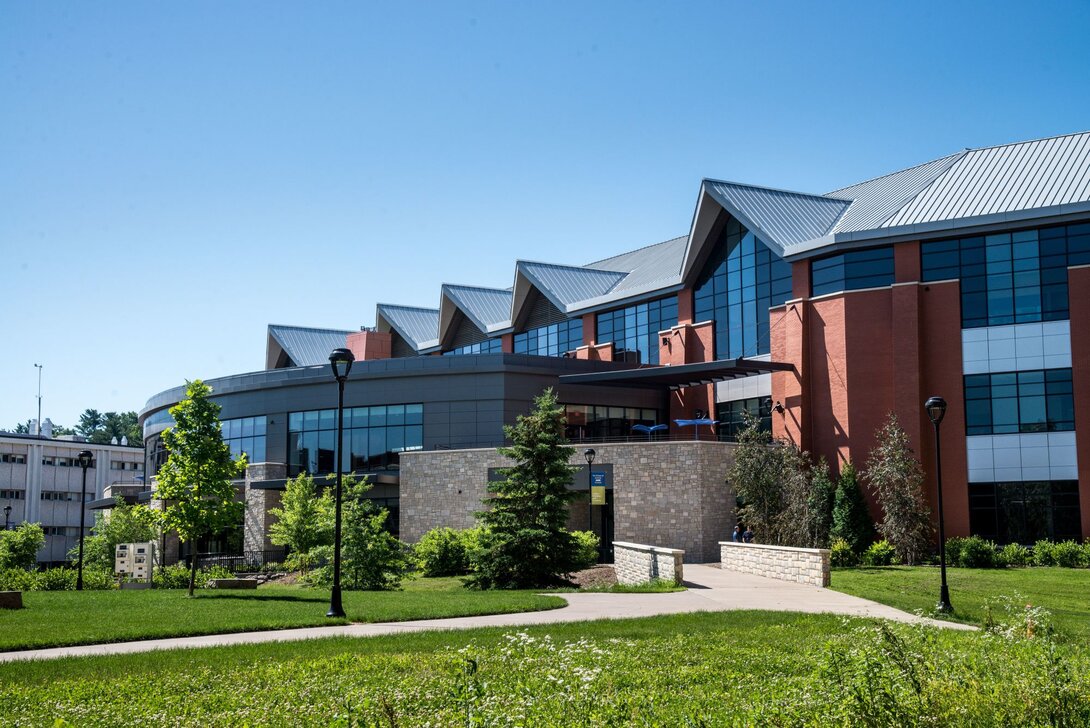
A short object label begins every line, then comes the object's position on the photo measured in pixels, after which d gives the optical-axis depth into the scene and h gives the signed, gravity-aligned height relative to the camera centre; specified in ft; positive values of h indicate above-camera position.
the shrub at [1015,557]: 114.42 -10.46
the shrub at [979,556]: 113.60 -10.27
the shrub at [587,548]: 110.24 -9.57
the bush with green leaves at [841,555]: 118.21 -10.53
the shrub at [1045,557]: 113.80 -10.43
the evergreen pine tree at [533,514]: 96.32 -4.70
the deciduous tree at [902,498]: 119.34 -3.90
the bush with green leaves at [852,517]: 124.36 -6.45
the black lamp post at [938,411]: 69.77 +3.96
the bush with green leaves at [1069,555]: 112.06 -10.14
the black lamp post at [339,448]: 61.80 +1.32
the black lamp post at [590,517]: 138.63 -7.03
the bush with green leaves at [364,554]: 91.35 -8.01
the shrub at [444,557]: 120.06 -10.83
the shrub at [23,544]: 183.99 -14.47
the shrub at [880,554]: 117.91 -10.50
